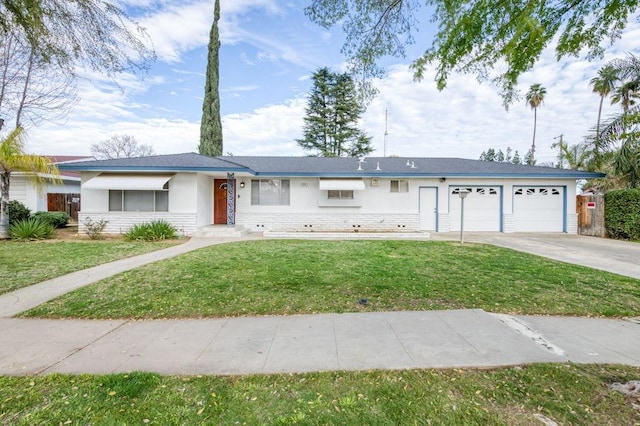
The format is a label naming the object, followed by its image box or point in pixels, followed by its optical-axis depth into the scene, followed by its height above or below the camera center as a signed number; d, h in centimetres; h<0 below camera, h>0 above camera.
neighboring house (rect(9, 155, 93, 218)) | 1652 +77
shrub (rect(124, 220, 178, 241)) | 1213 -99
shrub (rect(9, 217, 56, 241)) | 1199 -97
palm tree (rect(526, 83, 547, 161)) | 2823 +1104
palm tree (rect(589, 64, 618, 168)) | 1186 +531
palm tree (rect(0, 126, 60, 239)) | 1162 +171
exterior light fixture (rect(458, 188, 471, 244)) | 1169 +64
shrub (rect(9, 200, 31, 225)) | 1376 -24
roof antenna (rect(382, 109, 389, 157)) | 2410 +580
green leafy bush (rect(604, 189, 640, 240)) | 1287 -7
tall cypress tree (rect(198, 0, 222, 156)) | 2228 +794
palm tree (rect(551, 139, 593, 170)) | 1761 +400
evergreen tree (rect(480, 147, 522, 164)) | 6278 +1170
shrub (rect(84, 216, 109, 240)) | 1258 -85
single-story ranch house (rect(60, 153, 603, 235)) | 1497 +61
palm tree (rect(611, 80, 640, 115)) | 838 +406
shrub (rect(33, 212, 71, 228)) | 1483 -54
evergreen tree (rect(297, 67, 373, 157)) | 3319 +943
